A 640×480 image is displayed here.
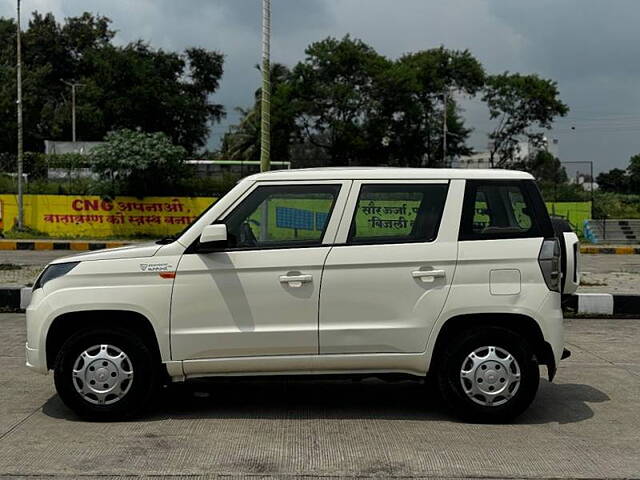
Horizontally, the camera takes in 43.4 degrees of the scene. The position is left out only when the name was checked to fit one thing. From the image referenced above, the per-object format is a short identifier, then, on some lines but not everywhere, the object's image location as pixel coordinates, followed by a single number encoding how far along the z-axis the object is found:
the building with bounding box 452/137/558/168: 58.69
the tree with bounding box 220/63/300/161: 55.34
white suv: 5.65
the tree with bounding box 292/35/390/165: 55.44
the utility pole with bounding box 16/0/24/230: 28.55
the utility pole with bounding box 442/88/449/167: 57.35
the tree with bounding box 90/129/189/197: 30.06
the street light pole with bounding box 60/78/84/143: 55.91
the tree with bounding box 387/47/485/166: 57.50
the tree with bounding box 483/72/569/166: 58.25
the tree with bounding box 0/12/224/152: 59.69
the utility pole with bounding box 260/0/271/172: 14.33
